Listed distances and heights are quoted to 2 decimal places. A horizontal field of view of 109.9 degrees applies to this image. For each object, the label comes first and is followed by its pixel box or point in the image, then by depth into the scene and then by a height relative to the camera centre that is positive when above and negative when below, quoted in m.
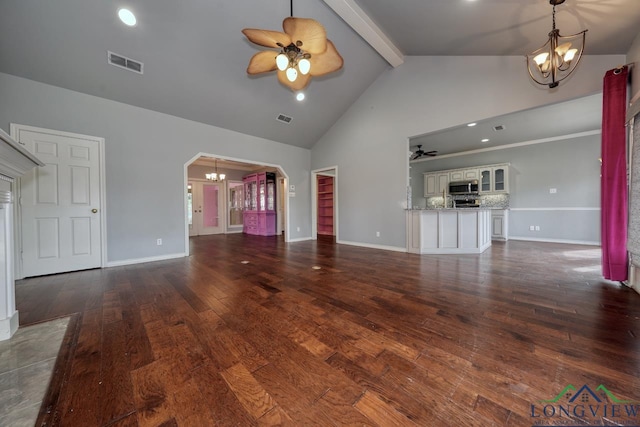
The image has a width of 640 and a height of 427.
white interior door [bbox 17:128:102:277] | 3.18 +0.13
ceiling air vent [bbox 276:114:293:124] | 5.35 +2.26
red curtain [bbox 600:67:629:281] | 2.53 +0.40
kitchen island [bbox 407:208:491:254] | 4.51 -0.42
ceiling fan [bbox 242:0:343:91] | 2.20 +1.80
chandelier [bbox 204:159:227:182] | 7.50 +1.24
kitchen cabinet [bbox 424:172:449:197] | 7.99 +1.02
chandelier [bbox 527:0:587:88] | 2.41 +1.75
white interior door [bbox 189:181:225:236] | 8.17 +0.16
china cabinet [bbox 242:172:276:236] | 7.99 +0.32
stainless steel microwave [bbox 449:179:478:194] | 7.30 +0.79
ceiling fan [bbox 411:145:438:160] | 6.50 +1.69
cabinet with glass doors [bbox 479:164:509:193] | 6.74 +0.97
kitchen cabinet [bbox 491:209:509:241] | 6.41 -0.40
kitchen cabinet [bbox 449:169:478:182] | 7.38 +1.21
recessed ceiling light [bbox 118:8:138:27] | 2.83 +2.52
